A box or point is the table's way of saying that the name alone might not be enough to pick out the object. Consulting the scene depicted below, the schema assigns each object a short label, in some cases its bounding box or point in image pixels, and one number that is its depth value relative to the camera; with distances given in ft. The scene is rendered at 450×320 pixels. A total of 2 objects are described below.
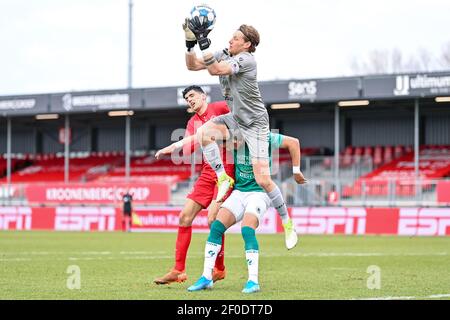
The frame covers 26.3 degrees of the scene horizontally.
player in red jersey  38.60
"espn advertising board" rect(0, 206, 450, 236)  106.73
